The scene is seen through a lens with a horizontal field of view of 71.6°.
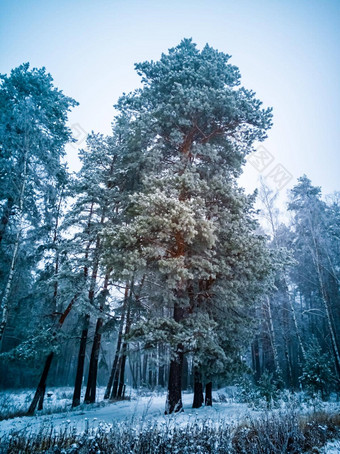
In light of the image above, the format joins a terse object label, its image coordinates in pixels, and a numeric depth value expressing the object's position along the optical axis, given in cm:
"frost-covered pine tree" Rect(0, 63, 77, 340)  1082
